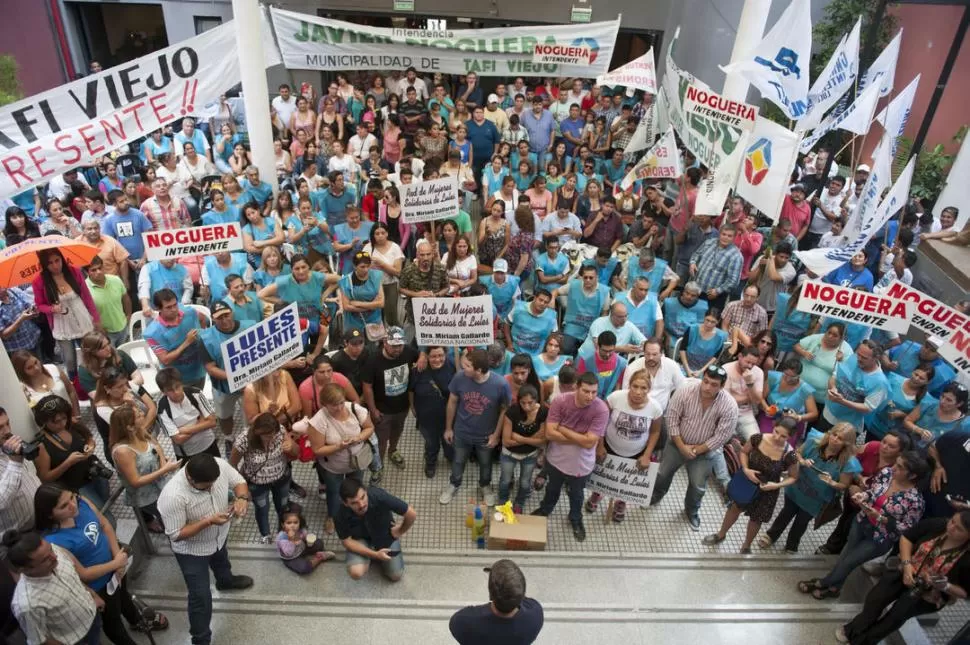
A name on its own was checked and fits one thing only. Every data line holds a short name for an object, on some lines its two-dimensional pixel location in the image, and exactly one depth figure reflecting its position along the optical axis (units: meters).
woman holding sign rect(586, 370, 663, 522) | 5.28
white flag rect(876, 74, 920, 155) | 8.17
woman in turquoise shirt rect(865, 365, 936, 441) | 5.68
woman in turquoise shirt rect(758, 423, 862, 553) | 4.97
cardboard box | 5.34
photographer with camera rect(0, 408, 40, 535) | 3.98
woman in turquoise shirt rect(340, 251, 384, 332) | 6.63
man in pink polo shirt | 5.06
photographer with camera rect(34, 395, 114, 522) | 4.39
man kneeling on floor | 4.54
